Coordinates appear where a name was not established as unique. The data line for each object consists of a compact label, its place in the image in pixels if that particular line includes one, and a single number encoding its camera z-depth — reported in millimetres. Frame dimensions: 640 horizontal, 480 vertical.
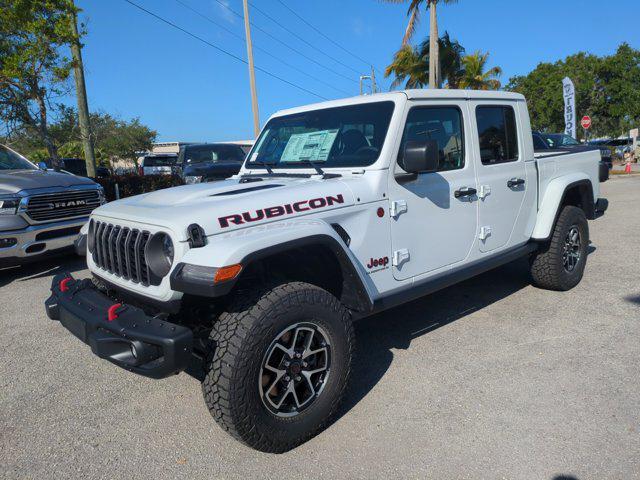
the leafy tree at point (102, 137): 12367
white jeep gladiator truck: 2299
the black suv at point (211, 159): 9938
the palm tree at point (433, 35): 16891
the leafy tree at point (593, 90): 31797
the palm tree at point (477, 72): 27612
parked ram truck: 5582
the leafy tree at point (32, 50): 8617
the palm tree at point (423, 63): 21031
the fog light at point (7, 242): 5512
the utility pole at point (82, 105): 9666
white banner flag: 20219
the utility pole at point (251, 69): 18469
